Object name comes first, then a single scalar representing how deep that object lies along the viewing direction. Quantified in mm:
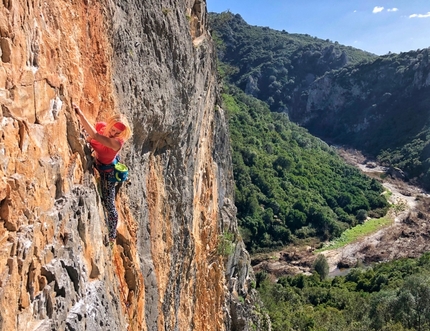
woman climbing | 5710
